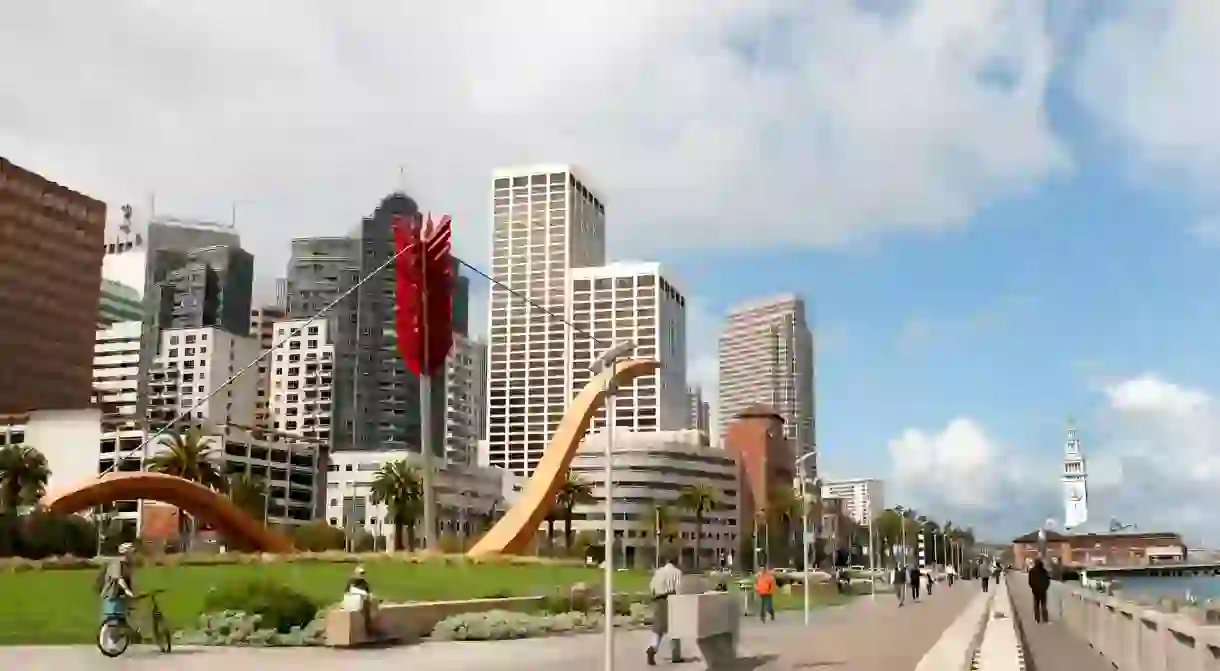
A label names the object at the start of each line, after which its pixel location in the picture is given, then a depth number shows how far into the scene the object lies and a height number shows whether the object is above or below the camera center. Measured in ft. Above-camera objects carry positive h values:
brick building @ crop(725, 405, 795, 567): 552.00 +29.07
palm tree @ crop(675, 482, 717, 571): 379.04 +3.98
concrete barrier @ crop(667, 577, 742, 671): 52.21 -5.30
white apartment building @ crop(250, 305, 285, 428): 552.41 +55.33
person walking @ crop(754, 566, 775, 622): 104.73 -7.29
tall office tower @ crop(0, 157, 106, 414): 393.09 +79.77
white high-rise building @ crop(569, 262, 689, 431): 583.58 +99.78
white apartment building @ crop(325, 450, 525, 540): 440.45 +6.34
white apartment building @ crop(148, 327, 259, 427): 520.42 +64.51
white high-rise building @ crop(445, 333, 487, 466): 611.06 +59.26
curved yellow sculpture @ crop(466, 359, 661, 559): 161.68 +4.75
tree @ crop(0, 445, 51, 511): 254.06 +7.68
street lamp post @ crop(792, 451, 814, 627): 121.19 -0.98
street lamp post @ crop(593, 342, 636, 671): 41.19 -1.51
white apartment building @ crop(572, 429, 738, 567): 461.78 +11.07
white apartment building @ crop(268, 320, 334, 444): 558.56 +58.31
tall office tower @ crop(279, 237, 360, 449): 571.28 +74.64
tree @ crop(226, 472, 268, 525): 313.73 +4.98
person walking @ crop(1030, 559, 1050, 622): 102.42 -6.77
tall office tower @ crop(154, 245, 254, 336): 620.49 +122.38
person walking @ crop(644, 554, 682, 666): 56.54 -4.50
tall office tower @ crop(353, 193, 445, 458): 582.76 +57.90
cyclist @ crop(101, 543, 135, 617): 59.52 -4.10
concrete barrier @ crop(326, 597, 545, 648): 67.97 -7.09
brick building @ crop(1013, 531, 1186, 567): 607.04 -21.40
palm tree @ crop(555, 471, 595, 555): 312.91 +4.51
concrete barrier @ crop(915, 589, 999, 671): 57.20 -8.08
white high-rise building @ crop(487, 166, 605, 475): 624.18 +73.26
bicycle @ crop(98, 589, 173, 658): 59.31 -6.55
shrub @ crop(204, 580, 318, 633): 71.51 -5.94
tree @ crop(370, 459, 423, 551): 295.07 +5.49
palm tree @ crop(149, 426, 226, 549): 256.32 +11.25
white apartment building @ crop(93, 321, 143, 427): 549.95 +71.73
